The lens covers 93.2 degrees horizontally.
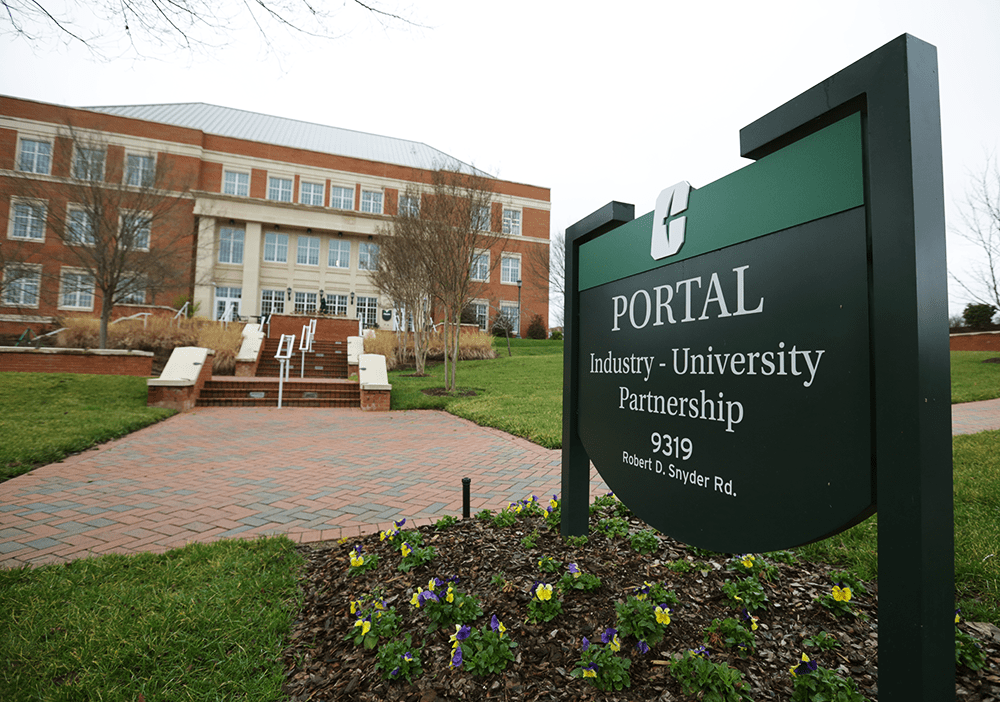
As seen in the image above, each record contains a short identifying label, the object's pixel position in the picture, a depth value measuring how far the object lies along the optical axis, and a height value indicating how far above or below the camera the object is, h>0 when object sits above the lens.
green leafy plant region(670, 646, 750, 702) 1.46 -0.96
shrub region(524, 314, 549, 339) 32.97 +3.00
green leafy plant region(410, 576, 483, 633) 1.98 -1.00
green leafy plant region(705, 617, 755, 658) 1.73 -0.97
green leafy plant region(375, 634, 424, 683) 1.72 -1.08
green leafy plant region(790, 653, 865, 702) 1.42 -0.93
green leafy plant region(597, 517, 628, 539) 2.73 -0.89
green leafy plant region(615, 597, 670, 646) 1.76 -0.93
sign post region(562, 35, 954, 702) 1.03 +0.08
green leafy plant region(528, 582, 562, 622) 1.93 -0.96
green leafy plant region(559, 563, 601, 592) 2.09 -0.92
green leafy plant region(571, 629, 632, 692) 1.57 -0.98
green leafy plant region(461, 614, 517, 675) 1.69 -1.02
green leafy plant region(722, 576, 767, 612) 2.00 -0.93
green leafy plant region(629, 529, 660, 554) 2.55 -0.90
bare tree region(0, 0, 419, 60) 2.65 +2.08
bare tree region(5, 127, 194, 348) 13.51 +4.52
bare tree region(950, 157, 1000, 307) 13.04 +3.17
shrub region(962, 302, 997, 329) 18.83 +2.75
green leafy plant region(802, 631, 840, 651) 1.72 -0.96
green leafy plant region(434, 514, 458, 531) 3.02 -0.96
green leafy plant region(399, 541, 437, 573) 2.47 -0.98
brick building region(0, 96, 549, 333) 26.02 +9.92
